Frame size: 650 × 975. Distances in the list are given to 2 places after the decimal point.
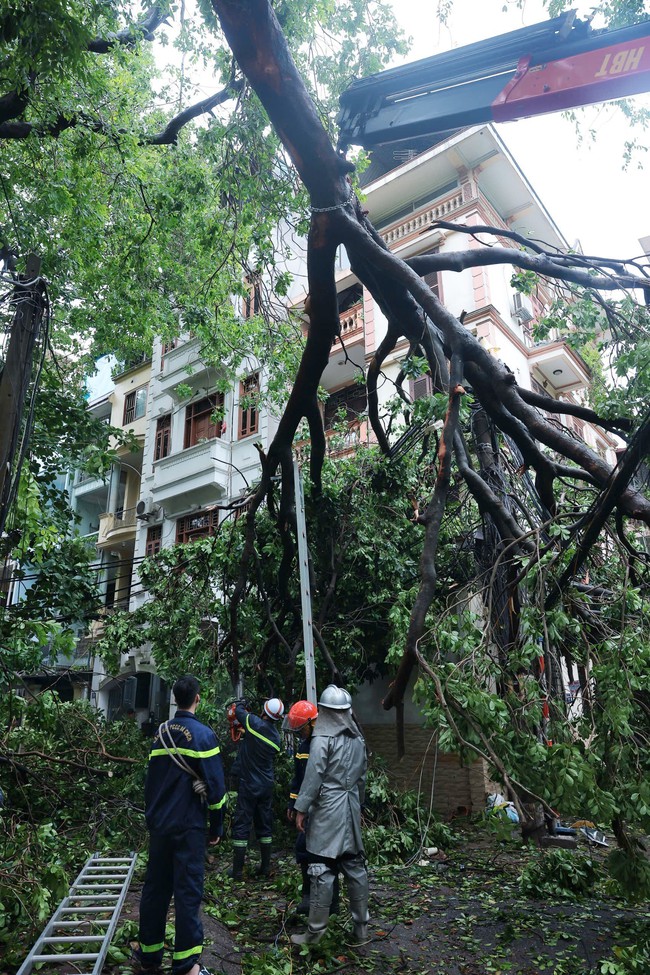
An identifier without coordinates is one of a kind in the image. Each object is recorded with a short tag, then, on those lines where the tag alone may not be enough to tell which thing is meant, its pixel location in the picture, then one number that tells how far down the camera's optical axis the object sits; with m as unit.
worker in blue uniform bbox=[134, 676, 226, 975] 4.16
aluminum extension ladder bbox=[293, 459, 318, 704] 6.02
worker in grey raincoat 4.98
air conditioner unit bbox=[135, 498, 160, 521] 20.48
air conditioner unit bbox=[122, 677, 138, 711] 21.42
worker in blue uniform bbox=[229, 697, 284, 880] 7.32
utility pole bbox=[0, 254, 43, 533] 5.15
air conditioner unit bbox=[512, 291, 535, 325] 15.98
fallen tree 4.13
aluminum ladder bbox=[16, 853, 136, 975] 3.90
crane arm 5.07
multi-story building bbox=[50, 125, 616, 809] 15.02
